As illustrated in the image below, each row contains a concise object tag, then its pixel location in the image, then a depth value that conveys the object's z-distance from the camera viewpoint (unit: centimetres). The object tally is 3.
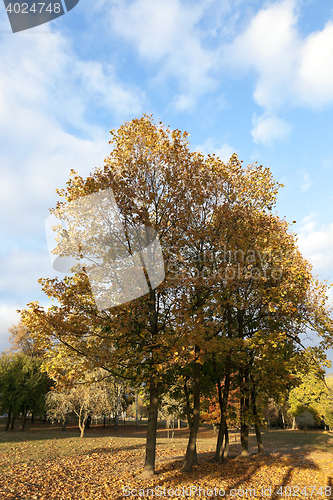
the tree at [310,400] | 4625
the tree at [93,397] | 2978
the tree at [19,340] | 4741
